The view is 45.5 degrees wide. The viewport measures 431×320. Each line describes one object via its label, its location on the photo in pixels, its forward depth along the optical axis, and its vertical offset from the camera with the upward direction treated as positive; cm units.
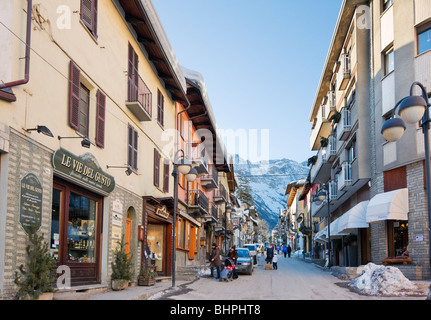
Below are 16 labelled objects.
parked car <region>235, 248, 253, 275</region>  2870 -217
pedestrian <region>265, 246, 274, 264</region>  3523 -198
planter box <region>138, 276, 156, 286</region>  1912 -205
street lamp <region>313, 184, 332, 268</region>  3064 +169
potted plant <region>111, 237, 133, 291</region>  1648 -145
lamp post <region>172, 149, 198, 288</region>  1802 +190
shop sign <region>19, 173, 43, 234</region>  1054 +47
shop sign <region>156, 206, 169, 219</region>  2294 +63
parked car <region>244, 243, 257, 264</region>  4068 -199
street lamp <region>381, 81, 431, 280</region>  977 +209
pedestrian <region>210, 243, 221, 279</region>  2477 -159
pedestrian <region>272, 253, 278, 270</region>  3506 -248
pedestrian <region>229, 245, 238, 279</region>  2788 -156
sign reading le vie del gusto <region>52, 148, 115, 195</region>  1252 +146
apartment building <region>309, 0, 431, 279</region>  2152 +496
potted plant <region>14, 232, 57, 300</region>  1021 -97
